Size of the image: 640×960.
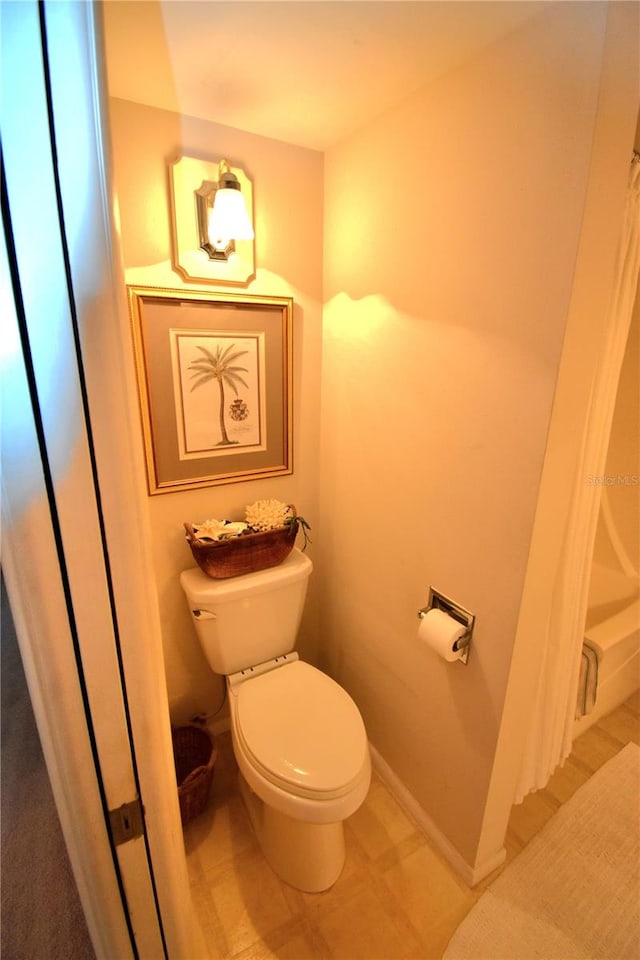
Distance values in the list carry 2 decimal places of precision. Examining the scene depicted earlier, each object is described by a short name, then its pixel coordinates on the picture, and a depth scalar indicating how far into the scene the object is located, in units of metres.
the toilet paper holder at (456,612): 1.20
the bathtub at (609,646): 1.61
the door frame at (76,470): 0.37
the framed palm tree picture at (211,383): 1.34
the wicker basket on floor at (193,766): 1.43
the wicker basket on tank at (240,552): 1.41
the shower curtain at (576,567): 1.03
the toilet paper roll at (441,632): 1.18
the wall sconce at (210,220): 1.20
